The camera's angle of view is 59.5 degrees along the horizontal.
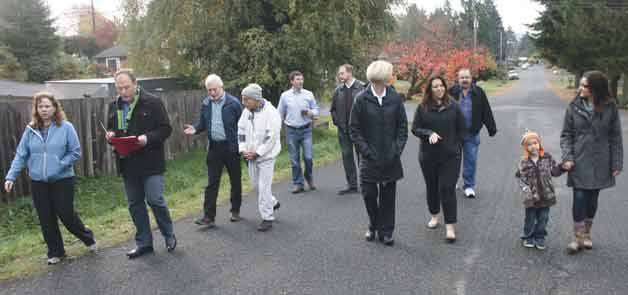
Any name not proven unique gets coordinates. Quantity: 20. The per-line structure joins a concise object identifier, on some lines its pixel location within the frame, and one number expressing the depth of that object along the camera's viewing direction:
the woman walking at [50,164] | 5.17
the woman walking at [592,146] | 5.16
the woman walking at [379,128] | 5.40
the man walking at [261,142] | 6.27
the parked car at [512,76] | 77.92
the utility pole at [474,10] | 47.42
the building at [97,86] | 14.74
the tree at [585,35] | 24.97
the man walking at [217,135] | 6.47
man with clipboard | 5.27
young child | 5.32
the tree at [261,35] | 15.50
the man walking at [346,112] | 8.01
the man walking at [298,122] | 8.52
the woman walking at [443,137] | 5.74
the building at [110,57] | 60.41
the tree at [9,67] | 36.50
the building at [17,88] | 19.26
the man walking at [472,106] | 7.57
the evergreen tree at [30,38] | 40.88
